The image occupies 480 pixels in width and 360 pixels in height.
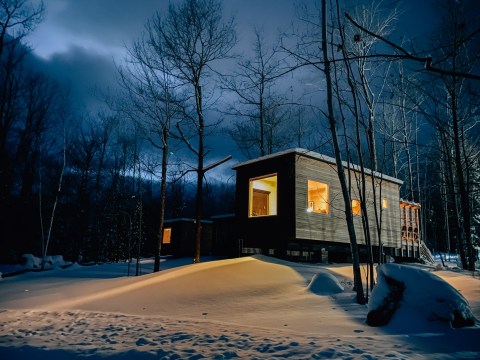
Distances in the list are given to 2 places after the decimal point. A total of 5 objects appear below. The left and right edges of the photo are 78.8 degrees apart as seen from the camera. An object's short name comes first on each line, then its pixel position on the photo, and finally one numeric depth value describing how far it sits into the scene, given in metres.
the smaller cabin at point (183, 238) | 23.92
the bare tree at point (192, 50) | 12.60
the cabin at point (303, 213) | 12.95
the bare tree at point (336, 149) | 6.25
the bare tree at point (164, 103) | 12.98
